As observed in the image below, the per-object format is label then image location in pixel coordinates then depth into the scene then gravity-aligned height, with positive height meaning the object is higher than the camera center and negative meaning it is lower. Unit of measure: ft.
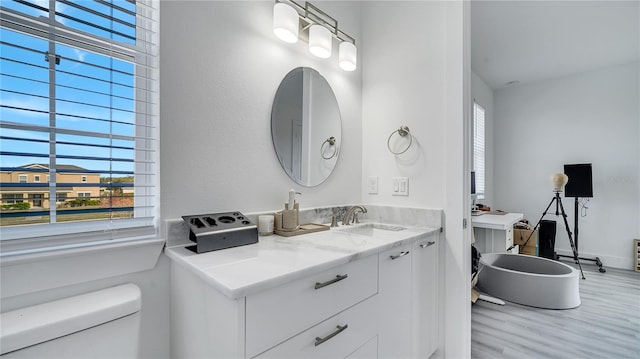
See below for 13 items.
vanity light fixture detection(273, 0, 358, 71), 4.53 +2.72
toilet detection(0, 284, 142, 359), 2.39 -1.38
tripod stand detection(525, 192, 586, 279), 12.01 -1.85
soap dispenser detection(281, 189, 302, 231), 4.66 -0.61
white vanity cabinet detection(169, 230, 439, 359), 2.54 -1.38
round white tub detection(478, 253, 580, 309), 8.08 -3.08
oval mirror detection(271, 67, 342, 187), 5.01 +1.05
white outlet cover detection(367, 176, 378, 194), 6.46 -0.11
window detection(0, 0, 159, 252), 2.80 +0.73
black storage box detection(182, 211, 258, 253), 3.44 -0.67
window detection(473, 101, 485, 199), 13.41 +1.56
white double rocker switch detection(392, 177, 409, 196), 5.95 -0.12
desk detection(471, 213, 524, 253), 9.22 -1.84
